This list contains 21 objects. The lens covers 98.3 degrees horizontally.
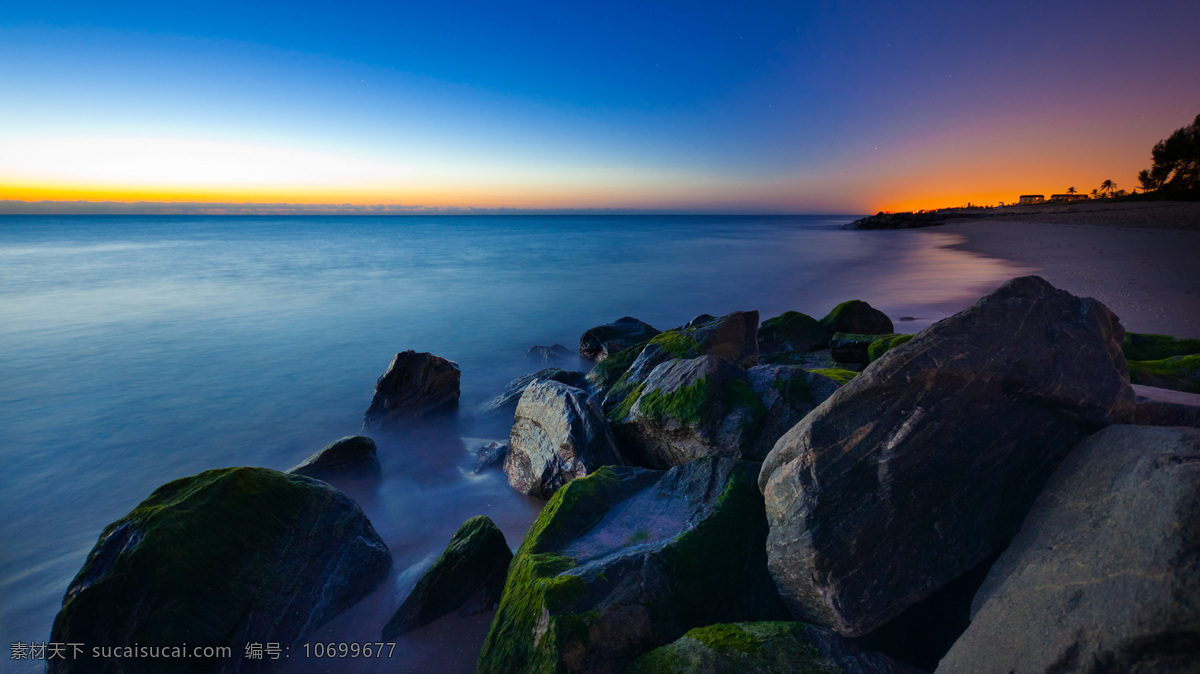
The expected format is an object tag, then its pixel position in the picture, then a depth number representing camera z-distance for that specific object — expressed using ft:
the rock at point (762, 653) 8.78
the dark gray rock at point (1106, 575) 6.61
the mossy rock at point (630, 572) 9.98
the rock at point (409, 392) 29.58
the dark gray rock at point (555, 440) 17.90
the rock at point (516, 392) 30.17
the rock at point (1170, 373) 19.72
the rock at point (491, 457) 23.57
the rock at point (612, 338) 39.42
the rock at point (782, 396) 16.74
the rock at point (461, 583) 13.60
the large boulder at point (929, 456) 10.12
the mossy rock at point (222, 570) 11.39
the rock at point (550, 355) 42.25
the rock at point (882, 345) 25.00
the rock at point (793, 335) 35.19
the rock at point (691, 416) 16.99
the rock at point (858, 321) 35.88
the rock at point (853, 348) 28.32
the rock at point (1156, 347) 25.55
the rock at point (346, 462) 22.27
